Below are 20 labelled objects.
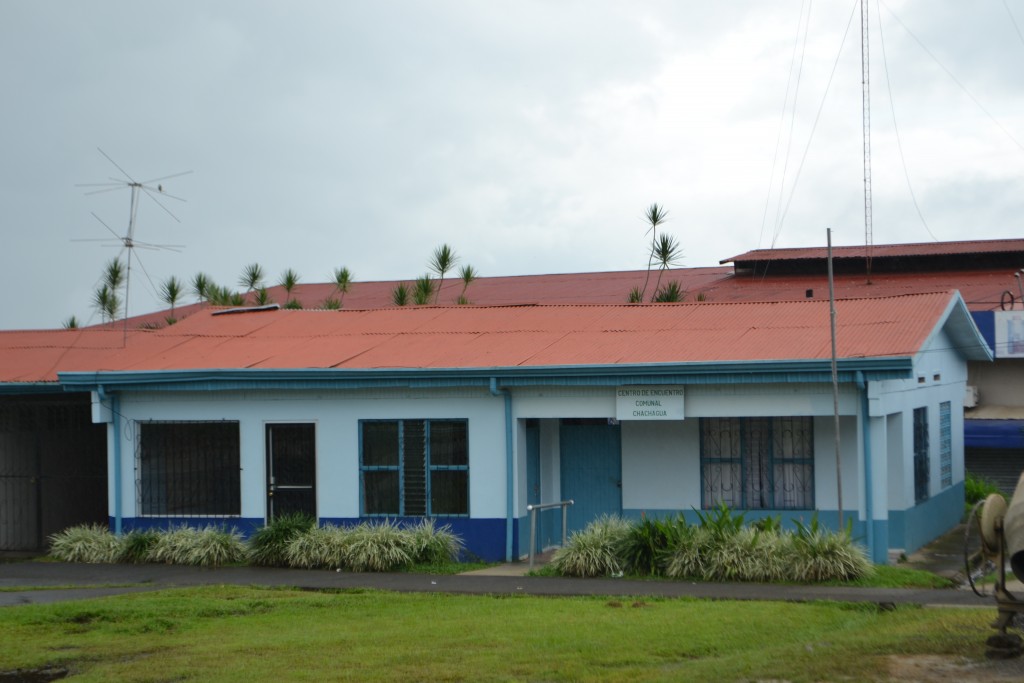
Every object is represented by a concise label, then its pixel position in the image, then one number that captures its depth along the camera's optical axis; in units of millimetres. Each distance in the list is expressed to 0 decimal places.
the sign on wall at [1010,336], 23234
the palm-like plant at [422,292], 32531
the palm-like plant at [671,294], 28797
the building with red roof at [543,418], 16344
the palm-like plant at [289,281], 39697
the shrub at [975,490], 23000
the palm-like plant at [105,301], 42188
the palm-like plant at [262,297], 36031
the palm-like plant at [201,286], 42406
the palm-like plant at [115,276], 39303
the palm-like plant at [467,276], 36438
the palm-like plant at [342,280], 38094
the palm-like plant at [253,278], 42344
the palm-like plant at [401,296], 33000
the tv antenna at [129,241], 20734
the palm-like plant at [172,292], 42375
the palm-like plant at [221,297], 34438
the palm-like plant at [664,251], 33812
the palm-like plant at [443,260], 37188
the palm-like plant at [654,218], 33156
